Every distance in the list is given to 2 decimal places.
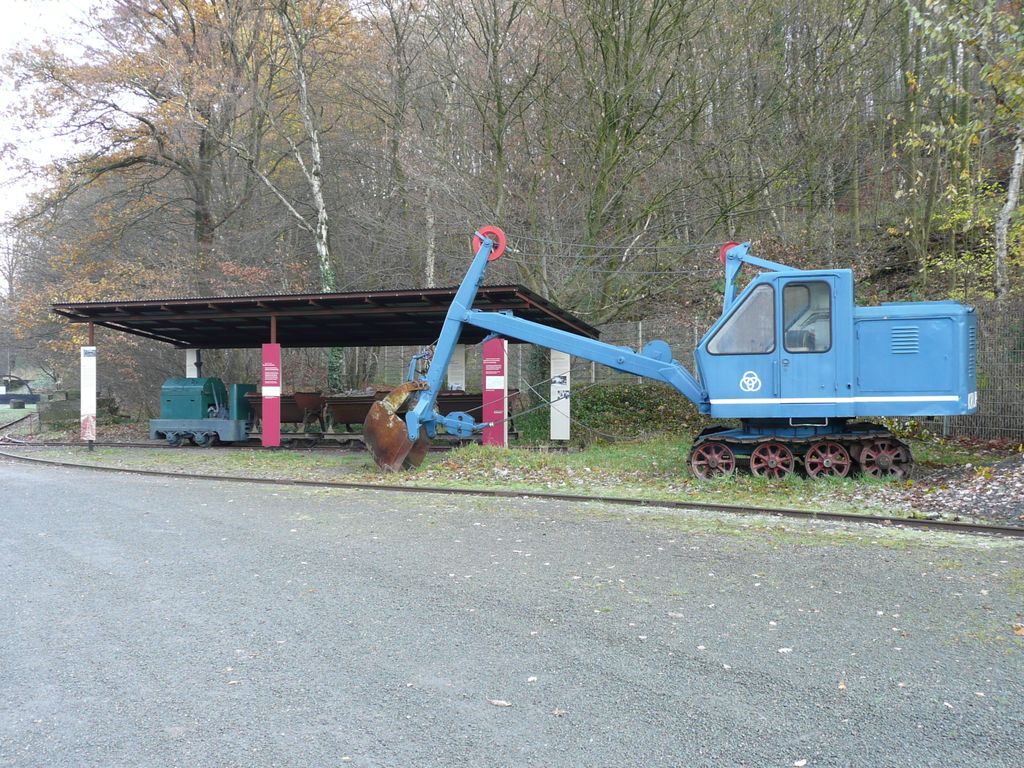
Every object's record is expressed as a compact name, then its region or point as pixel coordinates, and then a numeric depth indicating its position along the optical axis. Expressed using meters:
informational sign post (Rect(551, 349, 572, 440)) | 18.66
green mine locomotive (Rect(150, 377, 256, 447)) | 20.97
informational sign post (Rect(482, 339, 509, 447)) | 16.88
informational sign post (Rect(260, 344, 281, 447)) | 18.64
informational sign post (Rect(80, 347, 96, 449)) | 19.80
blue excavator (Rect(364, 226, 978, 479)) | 10.66
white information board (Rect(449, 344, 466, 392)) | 21.27
